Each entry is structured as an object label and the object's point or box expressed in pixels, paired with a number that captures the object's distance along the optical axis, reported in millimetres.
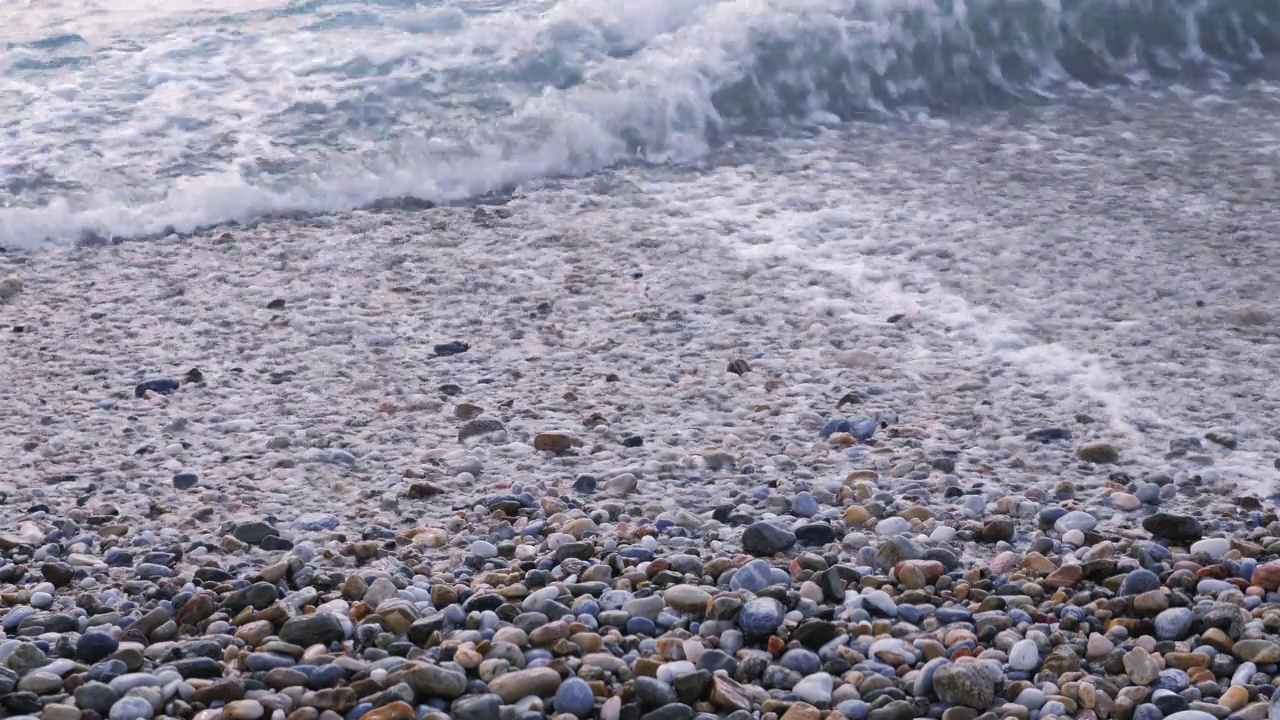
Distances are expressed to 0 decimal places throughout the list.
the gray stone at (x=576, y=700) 2559
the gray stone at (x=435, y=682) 2586
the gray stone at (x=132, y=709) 2514
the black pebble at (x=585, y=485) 3602
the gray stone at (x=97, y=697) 2553
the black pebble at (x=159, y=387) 4270
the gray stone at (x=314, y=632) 2801
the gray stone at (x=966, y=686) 2592
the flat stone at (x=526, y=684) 2590
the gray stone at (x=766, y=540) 3215
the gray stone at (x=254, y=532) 3342
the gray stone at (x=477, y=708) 2529
